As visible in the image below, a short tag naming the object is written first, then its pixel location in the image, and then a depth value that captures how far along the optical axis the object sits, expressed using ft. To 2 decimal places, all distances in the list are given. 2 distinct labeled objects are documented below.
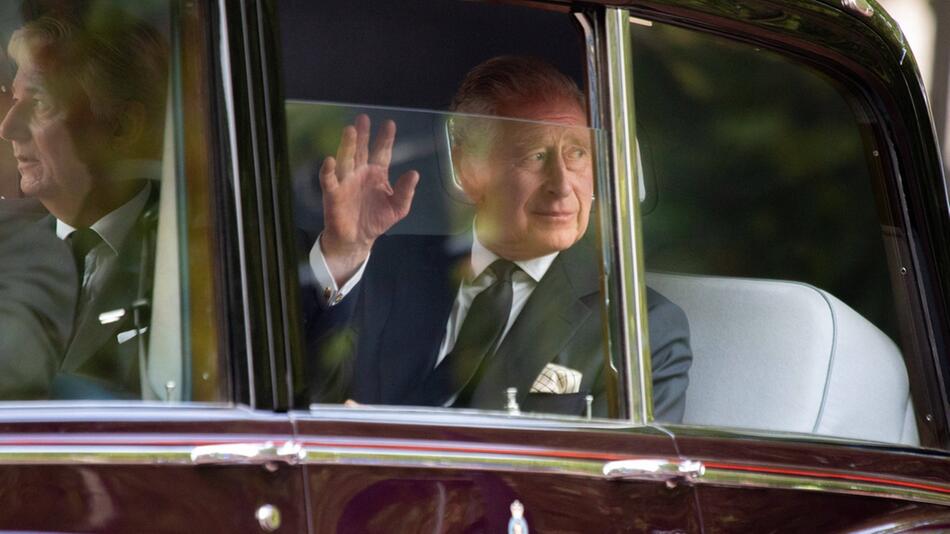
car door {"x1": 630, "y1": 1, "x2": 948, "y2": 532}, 41.83
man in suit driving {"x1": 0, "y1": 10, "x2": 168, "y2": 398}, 40.46
